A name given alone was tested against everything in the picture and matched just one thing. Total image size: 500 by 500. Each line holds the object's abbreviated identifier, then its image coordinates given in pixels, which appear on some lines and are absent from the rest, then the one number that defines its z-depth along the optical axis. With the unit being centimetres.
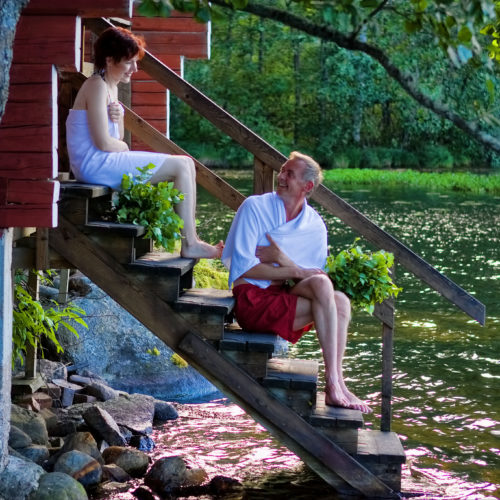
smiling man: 1157
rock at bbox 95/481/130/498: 1176
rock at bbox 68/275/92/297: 1828
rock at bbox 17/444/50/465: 1207
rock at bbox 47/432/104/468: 1231
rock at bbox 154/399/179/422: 1532
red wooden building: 1075
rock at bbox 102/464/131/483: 1221
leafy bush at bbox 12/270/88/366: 1356
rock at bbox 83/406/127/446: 1326
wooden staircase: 1148
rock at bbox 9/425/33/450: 1217
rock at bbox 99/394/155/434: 1423
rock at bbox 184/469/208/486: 1217
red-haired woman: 1187
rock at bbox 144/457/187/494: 1201
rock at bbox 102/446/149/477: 1249
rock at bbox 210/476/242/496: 1209
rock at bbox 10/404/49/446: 1270
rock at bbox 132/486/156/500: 1175
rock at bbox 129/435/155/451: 1363
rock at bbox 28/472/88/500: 1079
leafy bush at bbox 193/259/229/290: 2049
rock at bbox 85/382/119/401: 1538
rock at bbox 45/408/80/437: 1356
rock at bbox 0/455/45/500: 1080
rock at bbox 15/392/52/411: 1408
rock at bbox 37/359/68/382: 1566
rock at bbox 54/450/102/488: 1173
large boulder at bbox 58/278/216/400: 1717
